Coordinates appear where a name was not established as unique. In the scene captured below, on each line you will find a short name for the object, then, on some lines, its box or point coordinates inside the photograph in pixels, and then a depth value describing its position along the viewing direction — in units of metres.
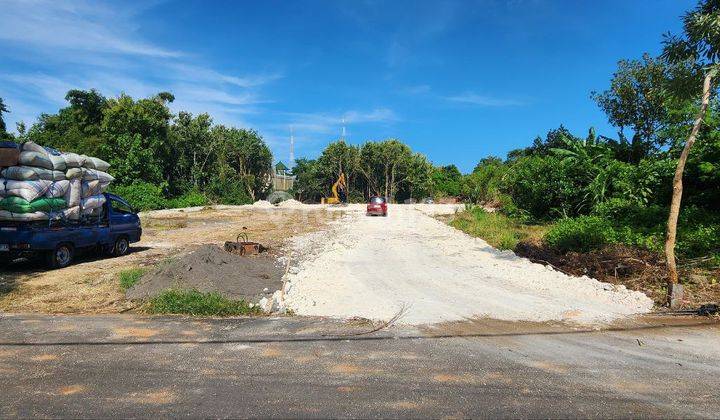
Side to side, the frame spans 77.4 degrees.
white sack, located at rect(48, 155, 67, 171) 10.96
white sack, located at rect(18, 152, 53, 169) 10.37
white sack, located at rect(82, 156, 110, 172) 12.05
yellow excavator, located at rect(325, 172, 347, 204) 47.53
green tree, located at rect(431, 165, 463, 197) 59.07
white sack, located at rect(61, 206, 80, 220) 11.35
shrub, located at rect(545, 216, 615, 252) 12.61
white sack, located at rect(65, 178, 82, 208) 11.43
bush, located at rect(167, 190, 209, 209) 38.00
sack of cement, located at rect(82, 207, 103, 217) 12.21
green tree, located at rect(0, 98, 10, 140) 28.66
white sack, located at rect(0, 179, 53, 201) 10.16
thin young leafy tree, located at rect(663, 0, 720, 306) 7.43
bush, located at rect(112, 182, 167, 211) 34.25
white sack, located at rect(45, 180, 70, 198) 10.82
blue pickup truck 10.42
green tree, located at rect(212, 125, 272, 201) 49.00
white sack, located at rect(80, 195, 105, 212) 12.03
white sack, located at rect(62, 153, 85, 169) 11.38
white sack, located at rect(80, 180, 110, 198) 12.00
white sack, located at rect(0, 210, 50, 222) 10.28
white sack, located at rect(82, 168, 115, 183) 12.01
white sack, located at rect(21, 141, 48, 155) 10.57
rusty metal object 13.62
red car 33.34
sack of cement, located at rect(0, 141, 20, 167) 10.27
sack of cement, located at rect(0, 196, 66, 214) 10.22
